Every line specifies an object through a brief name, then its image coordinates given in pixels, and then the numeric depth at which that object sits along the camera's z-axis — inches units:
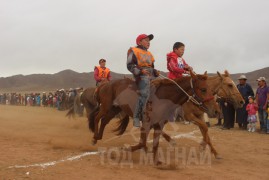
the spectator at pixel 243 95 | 540.4
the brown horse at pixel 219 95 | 307.4
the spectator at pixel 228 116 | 551.9
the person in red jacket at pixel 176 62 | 319.9
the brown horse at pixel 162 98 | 265.8
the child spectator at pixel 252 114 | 513.0
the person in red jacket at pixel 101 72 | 456.8
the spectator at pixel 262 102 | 498.3
